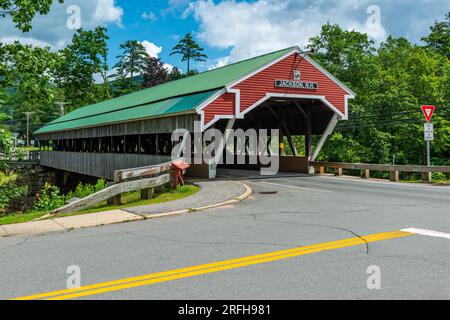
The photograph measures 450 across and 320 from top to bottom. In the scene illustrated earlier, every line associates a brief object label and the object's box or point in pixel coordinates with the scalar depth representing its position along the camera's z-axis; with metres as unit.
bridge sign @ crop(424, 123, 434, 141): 17.36
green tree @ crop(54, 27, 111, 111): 72.56
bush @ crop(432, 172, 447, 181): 34.33
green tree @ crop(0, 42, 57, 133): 19.17
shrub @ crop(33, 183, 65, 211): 15.25
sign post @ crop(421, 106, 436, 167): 17.27
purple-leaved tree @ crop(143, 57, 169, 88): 81.94
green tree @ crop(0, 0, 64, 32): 19.22
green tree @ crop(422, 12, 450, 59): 62.46
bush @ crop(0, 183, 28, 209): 17.05
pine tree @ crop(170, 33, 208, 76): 88.95
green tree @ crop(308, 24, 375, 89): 45.97
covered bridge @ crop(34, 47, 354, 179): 20.94
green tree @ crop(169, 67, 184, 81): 85.44
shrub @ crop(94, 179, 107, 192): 18.28
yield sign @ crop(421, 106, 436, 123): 17.22
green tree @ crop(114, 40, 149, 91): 86.19
